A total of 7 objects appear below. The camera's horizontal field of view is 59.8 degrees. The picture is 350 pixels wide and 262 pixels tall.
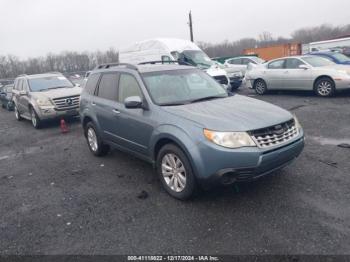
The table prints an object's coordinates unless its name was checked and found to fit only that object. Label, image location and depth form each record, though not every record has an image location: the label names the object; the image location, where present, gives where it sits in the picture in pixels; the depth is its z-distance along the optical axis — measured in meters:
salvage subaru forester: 3.59
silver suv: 10.20
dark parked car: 18.18
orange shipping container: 32.47
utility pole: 36.43
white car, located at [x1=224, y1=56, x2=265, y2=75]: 18.00
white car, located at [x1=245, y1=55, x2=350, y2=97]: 10.67
